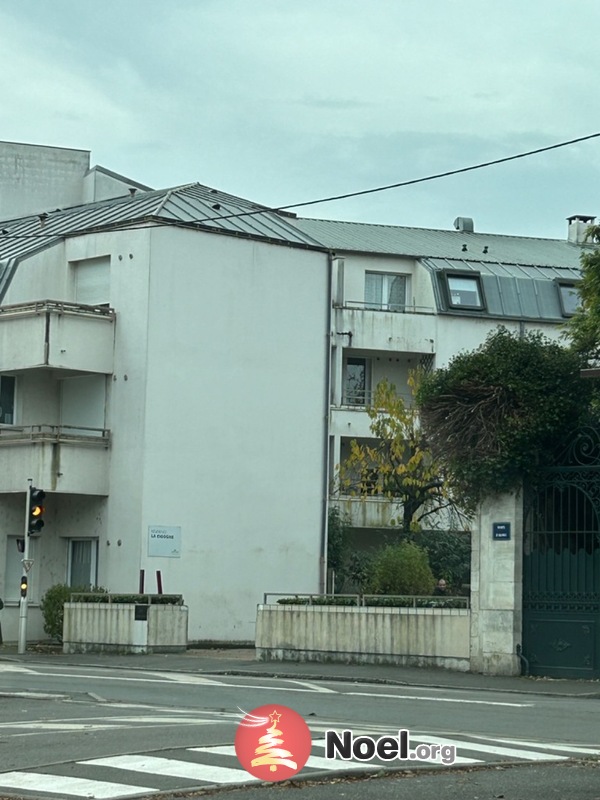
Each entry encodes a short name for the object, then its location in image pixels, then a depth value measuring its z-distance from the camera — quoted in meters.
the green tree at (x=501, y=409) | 25.31
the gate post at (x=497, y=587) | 25.28
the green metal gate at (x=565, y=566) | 24.41
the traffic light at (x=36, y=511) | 33.72
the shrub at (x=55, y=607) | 37.28
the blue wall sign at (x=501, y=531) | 25.47
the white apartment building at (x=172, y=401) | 38.88
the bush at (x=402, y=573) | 35.38
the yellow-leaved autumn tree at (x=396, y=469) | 46.47
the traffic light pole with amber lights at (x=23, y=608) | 34.06
